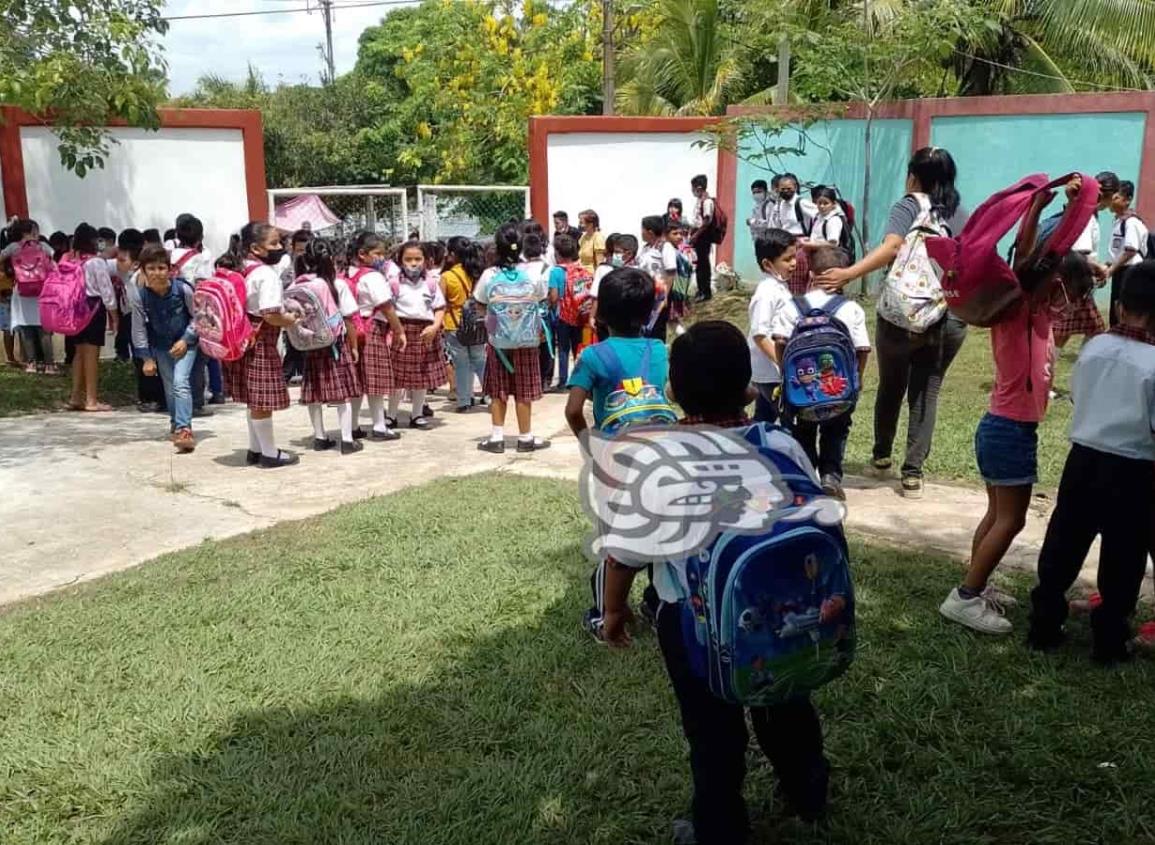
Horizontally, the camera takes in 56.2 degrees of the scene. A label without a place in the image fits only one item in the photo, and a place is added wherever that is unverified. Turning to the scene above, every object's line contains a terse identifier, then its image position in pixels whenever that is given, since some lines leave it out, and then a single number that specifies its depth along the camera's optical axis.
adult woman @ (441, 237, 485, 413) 8.48
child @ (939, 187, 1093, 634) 3.74
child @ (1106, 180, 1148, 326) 7.87
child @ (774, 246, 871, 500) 4.96
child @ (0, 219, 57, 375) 9.77
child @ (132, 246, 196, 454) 7.32
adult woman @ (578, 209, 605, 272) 10.98
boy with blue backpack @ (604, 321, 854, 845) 2.30
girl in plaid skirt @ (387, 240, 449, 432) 7.77
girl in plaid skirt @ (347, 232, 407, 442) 7.42
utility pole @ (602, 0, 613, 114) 16.67
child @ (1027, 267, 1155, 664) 3.36
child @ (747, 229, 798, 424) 5.08
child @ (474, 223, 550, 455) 6.94
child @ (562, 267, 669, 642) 3.75
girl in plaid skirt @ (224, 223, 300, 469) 6.61
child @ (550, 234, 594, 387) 8.67
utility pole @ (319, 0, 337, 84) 38.64
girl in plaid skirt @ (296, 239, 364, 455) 6.97
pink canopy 13.45
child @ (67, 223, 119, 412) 8.80
